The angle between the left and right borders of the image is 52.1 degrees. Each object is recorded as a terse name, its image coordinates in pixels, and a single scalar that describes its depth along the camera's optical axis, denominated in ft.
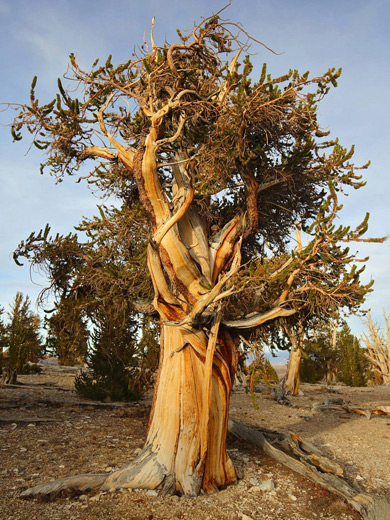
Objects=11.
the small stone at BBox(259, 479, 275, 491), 18.24
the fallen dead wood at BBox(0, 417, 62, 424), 26.54
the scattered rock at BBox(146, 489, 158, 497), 16.44
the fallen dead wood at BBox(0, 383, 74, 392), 44.19
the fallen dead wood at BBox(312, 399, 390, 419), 37.78
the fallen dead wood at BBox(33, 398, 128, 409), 33.68
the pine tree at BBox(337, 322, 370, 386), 76.38
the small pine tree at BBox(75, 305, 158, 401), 34.17
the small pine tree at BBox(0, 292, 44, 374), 47.60
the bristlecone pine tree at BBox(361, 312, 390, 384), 72.54
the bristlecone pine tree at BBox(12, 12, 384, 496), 18.01
